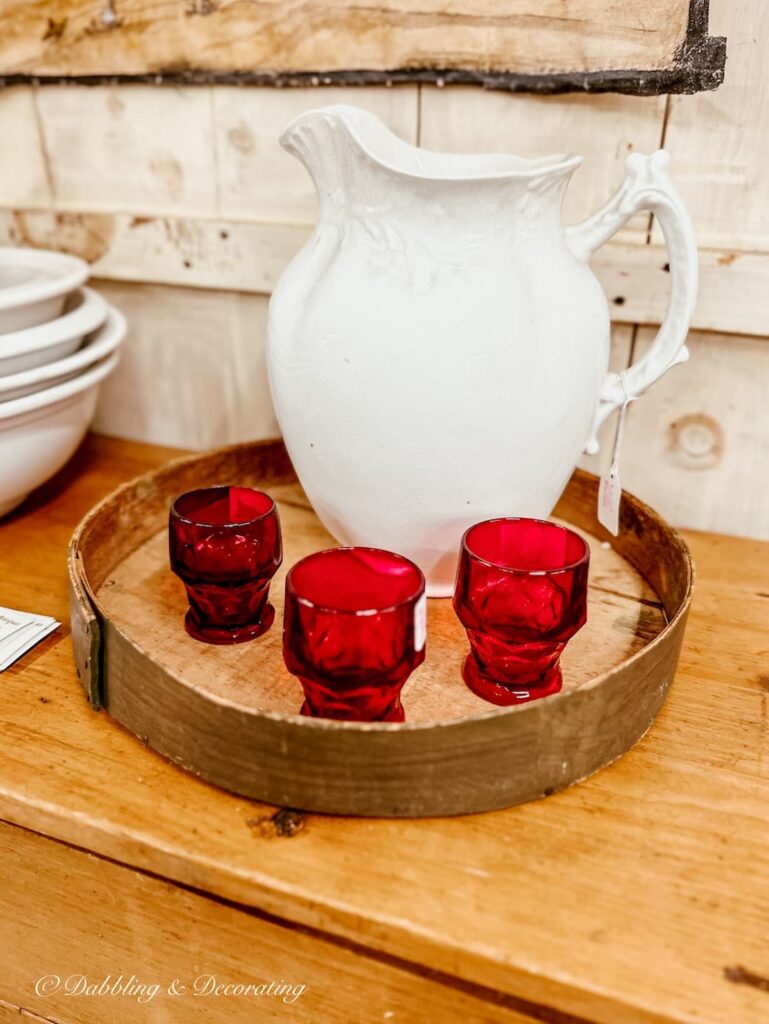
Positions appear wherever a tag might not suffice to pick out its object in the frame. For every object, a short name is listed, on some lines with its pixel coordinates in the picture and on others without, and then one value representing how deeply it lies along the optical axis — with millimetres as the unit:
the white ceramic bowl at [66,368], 683
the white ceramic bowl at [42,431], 704
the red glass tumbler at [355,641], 459
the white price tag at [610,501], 641
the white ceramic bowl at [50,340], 680
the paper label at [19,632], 596
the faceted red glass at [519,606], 508
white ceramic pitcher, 527
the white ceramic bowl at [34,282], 698
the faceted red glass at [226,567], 573
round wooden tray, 436
